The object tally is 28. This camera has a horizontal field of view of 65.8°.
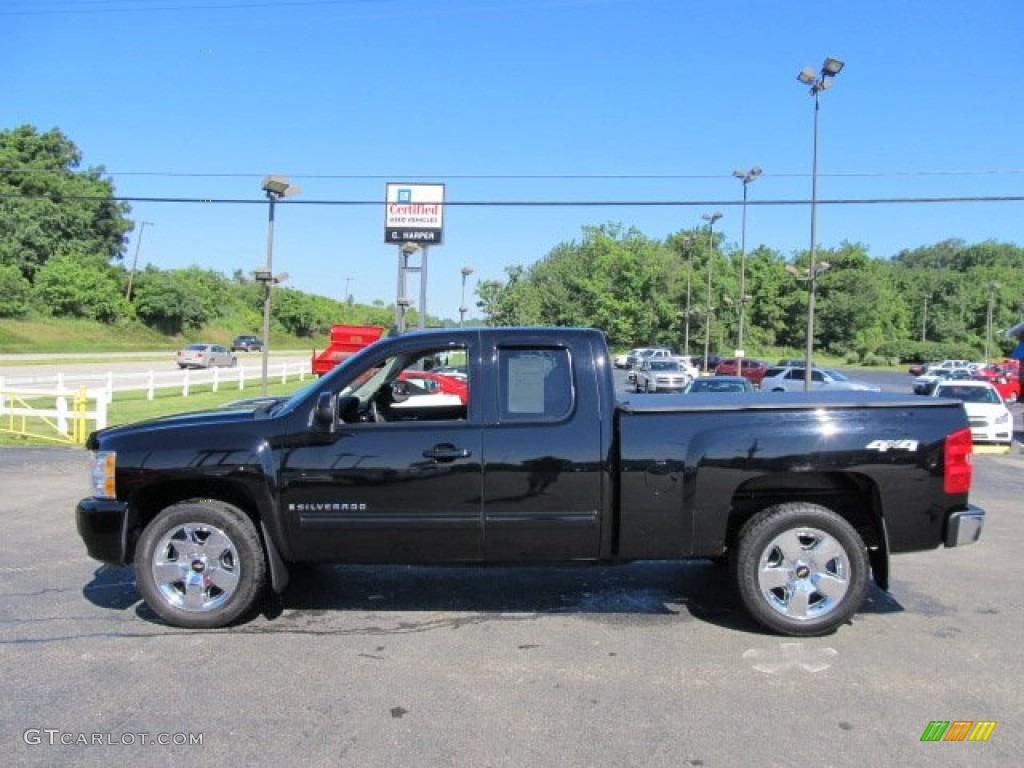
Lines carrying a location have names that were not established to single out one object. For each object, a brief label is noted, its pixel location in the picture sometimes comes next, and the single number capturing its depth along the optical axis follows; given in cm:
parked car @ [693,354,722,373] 5706
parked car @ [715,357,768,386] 4366
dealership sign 3478
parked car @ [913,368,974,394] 4696
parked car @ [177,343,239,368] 4441
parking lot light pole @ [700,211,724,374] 4462
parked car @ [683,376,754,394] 2081
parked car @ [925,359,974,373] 5703
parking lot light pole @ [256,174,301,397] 1794
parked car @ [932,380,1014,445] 1812
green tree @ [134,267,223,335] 7119
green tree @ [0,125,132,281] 6262
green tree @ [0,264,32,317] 5584
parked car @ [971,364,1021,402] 4019
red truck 2877
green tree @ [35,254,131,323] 6156
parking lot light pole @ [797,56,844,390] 2268
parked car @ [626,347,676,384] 5954
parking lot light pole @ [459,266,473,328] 5719
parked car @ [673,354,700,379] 3946
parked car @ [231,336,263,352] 6994
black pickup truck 475
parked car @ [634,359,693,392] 3622
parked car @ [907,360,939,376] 6325
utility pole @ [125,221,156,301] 7006
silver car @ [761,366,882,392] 3250
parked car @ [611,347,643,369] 6230
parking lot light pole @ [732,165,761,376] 3494
